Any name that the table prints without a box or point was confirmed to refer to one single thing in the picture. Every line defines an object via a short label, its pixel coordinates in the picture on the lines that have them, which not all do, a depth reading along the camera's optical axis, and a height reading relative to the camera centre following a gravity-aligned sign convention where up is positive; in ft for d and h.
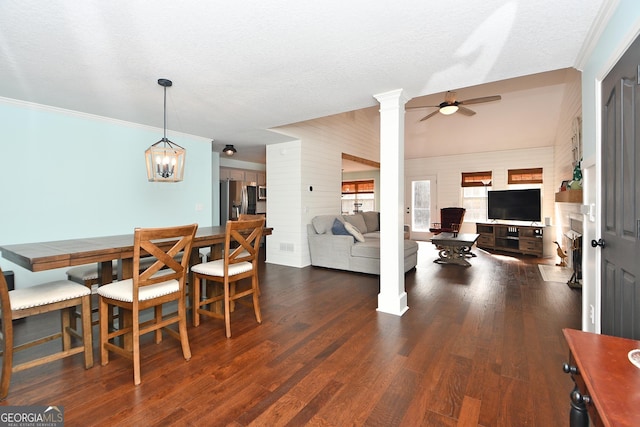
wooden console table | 2.38 -1.58
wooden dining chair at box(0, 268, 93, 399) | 5.86 -2.05
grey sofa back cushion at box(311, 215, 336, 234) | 18.02 -0.65
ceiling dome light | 19.17 +4.13
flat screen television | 22.25 +0.55
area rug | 14.76 -3.33
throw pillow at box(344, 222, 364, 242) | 17.12 -1.20
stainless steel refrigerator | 23.20 +1.12
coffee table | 17.34 -2.06
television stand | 20.89 -1.96
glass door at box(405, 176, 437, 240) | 28.94 +0.80
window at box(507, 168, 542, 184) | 23.76 +2.97
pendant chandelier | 9.11 +1.62
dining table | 6.14 -0.88
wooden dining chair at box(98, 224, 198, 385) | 6.60 -1.87
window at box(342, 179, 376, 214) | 35.96 +2.07
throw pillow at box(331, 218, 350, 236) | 17.48 -0.98
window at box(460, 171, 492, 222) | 26.21 +1.67
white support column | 10.53 +0.27
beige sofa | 15.97 -2.08
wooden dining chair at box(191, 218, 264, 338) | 8.70 -1.71
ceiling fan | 15.17 +5.74
